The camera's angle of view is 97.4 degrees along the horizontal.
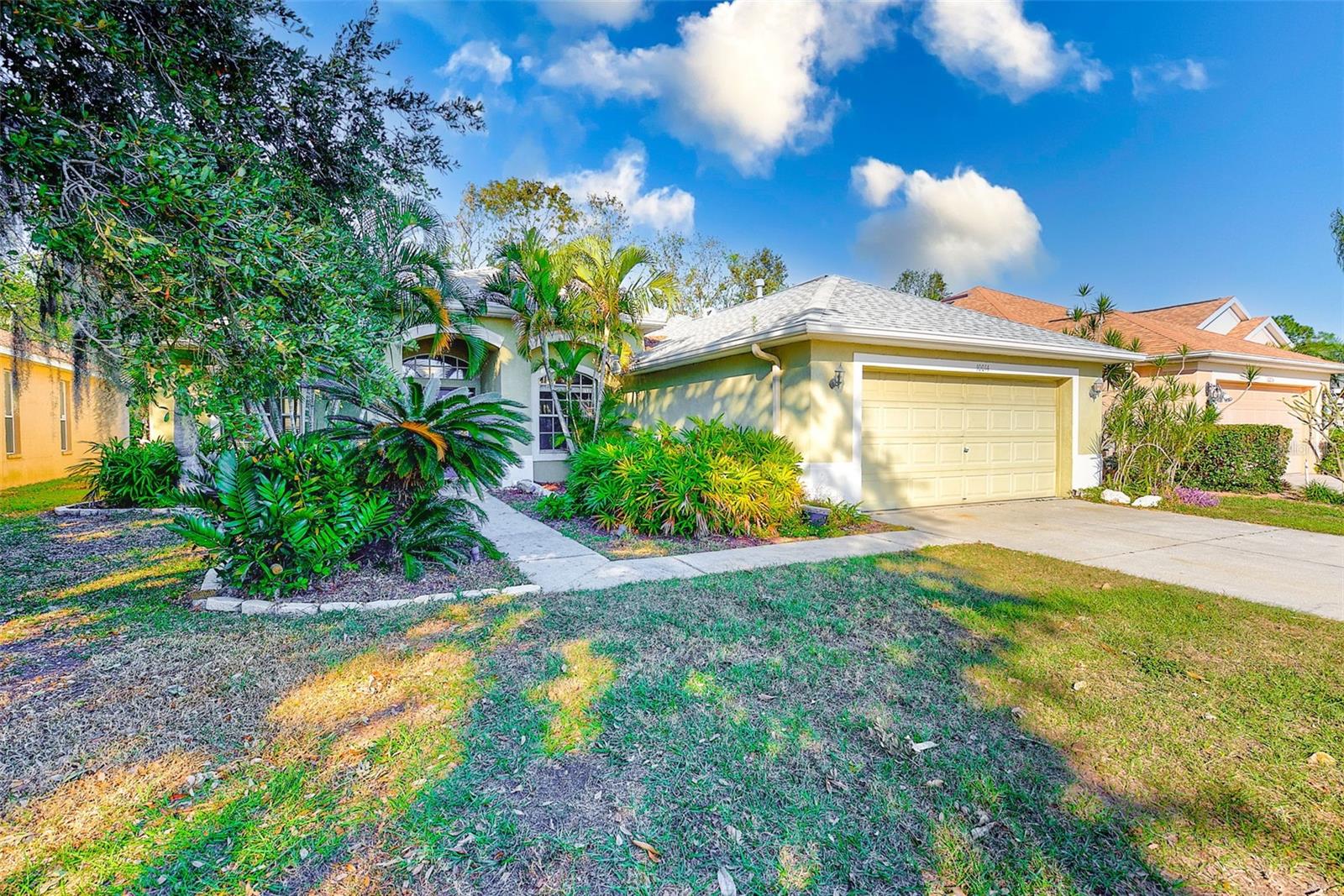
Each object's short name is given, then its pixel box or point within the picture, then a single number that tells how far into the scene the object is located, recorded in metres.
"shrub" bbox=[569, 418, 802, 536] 7.08
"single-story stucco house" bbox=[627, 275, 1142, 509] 8.29
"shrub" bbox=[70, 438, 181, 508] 8.90
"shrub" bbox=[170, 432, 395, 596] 4.17
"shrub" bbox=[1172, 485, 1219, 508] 9.48
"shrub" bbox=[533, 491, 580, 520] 8.34
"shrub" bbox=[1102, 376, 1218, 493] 9.74
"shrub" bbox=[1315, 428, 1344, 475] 10.28
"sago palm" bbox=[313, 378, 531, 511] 4.61
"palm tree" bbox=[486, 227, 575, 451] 9.80
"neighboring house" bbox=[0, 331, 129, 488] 11.24
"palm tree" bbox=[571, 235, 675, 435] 9.95
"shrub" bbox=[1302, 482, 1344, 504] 9.69
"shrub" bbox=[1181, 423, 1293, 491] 11.09
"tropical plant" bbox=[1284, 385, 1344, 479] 10.13
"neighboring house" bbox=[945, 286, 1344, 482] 12.58
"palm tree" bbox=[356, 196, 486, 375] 5.86
